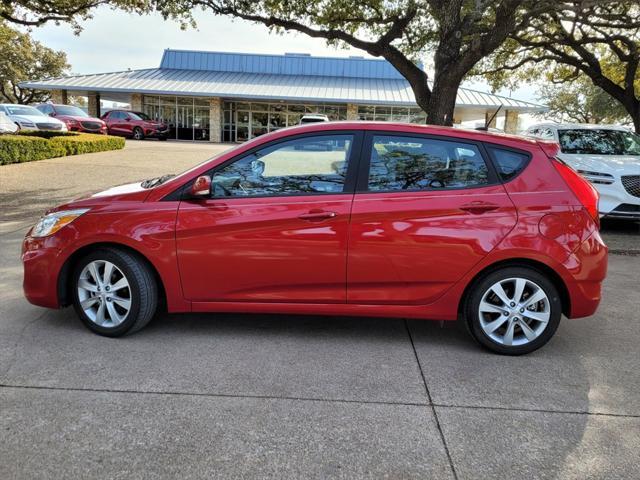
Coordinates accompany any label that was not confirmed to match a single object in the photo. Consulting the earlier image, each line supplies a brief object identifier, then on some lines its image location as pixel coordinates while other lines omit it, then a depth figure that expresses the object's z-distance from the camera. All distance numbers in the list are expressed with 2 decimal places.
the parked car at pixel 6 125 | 19.66
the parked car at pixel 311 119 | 23.06
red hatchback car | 3.94
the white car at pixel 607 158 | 8.54
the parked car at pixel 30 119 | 23.36
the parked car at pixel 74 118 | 28.33
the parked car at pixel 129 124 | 31.88
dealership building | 35.03
